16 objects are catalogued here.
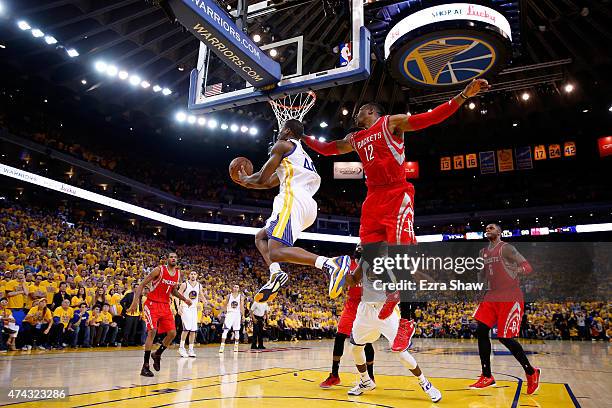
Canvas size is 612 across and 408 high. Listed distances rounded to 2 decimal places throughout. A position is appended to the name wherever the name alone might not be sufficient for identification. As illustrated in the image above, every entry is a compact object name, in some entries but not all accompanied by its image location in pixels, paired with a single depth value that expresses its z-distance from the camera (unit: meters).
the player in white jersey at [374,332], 5.07
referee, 13.40
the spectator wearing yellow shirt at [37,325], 10.85
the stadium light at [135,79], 19.42
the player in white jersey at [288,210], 4.05
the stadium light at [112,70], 18.87
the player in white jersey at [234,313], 13.38
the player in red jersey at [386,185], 4.26
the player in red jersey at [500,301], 5.89
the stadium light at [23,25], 15.44
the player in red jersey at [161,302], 7.30
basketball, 4.65
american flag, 7.16
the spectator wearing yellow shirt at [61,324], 11.45
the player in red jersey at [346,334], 6.11
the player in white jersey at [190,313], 10.90
